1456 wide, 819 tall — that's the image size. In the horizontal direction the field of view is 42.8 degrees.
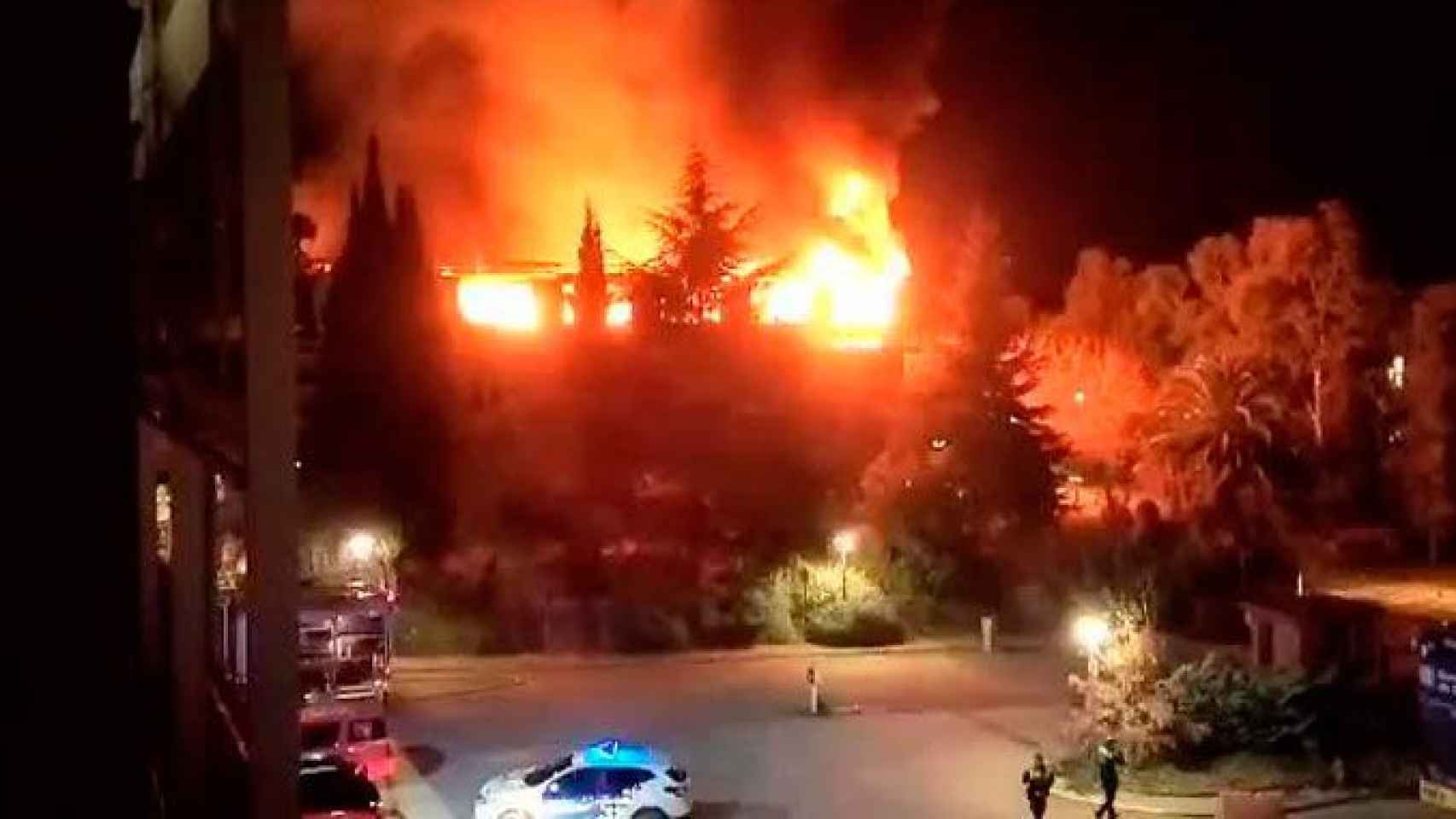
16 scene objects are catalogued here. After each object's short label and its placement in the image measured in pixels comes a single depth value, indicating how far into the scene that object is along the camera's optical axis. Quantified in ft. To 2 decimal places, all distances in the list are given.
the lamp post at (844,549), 98.27
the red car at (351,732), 61.98
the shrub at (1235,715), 63.46
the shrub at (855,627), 94.38
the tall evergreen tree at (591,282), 134.72
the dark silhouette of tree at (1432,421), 126.62
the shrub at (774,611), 96.07
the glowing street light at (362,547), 96.22
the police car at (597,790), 56.95
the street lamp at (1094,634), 64.49
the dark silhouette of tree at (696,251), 131.44
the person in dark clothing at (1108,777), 56.44
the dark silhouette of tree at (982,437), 112.57
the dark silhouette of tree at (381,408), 109.60
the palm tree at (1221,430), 122.01
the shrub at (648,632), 95.04
